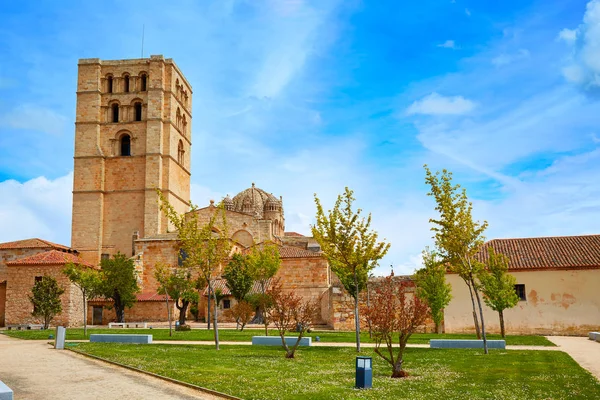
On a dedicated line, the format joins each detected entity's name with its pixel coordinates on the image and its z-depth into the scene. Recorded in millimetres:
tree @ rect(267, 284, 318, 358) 18455
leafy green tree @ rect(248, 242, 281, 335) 35531
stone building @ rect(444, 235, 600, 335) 31344
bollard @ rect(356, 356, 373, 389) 11969
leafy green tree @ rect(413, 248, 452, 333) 31312
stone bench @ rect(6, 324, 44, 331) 38125
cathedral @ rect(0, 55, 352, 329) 55250
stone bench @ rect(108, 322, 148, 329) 39100
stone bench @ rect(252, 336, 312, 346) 21953
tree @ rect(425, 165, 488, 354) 19172
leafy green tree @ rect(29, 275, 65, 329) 35281
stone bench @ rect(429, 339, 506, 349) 20930
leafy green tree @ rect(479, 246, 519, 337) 29266
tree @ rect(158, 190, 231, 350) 21891
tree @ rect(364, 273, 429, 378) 13867
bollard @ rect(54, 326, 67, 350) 21016
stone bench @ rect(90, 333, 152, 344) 23484
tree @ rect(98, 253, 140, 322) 40562
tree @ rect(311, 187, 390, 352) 20156
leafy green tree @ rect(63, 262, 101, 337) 30297
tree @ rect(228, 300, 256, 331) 31203
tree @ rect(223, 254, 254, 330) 38312
